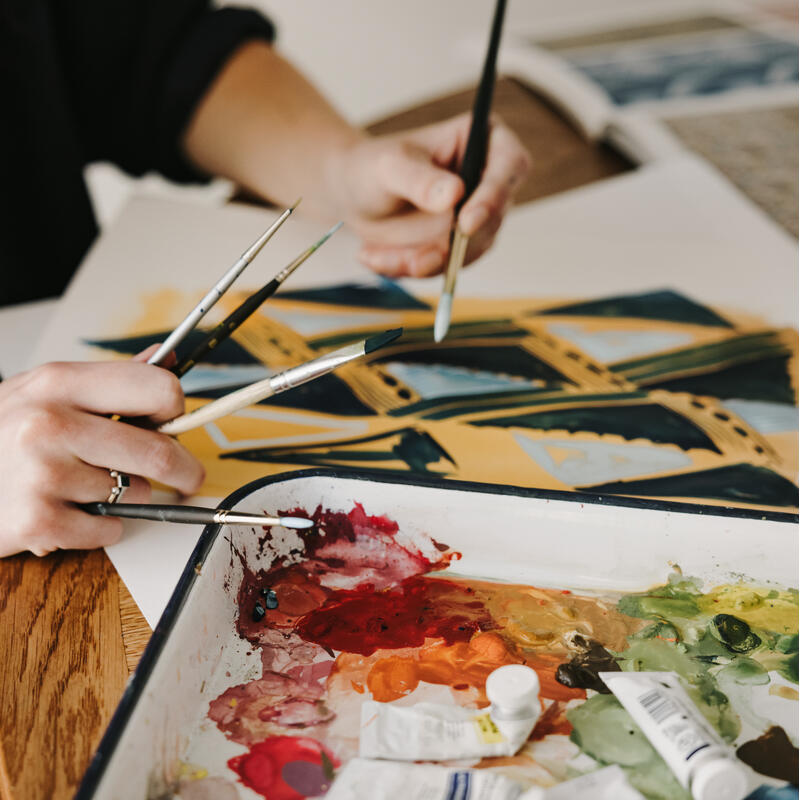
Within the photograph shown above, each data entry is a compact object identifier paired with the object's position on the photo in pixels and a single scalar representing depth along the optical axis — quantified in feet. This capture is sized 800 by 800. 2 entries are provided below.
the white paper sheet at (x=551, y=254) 2.48
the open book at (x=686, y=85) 3.26
